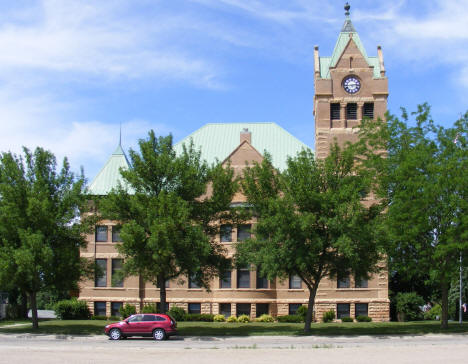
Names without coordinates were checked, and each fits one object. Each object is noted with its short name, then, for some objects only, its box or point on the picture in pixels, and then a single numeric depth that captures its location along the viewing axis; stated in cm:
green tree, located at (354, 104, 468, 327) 3195
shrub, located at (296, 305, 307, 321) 4731
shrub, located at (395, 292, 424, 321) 4866
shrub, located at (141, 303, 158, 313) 4679
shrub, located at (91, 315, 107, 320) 4951
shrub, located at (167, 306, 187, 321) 4794
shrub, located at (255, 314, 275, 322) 4719
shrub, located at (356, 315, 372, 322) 4700
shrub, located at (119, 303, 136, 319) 4862
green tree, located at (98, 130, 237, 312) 3259
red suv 3081
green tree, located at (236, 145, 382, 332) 3209
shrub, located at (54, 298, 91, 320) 4994
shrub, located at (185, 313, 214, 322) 4828
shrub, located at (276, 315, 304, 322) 4653
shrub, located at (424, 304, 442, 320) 5109
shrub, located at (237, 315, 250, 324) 4709
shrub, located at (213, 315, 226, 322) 4775
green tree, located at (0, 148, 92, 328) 3334
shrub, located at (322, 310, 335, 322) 4744
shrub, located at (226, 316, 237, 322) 4697
